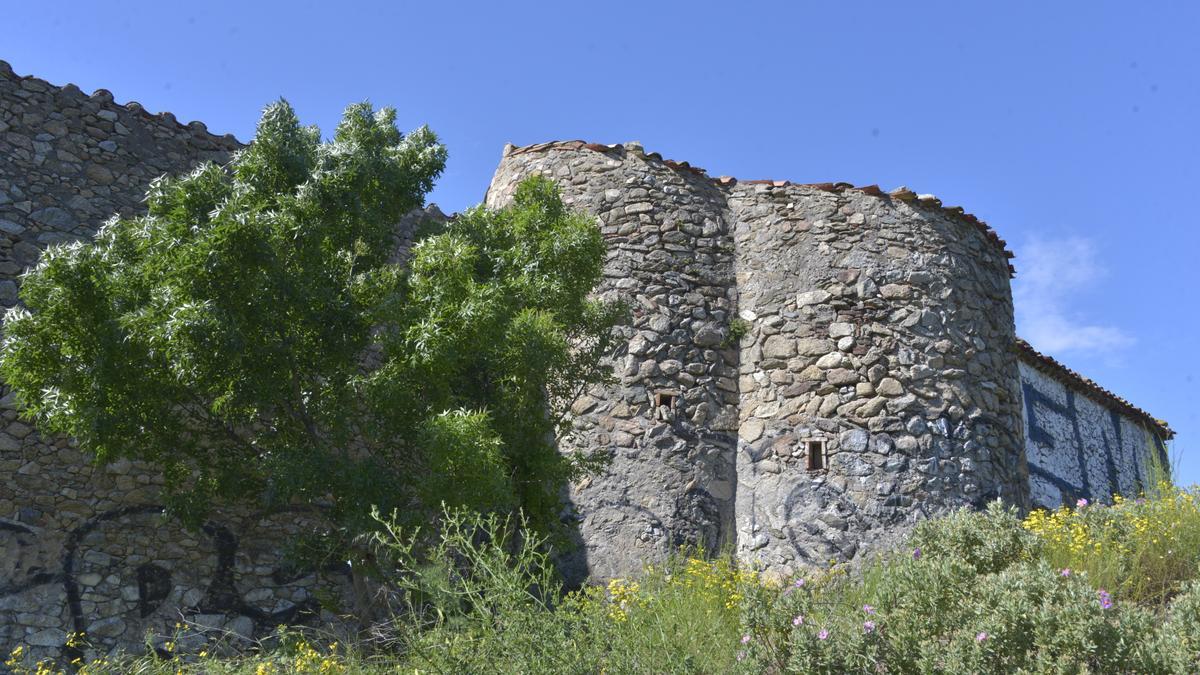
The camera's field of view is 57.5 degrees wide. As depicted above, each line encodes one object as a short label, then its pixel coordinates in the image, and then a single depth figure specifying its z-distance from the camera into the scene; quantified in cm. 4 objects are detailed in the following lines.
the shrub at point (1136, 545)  710
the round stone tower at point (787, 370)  1030
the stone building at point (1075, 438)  1367
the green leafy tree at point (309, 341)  779
